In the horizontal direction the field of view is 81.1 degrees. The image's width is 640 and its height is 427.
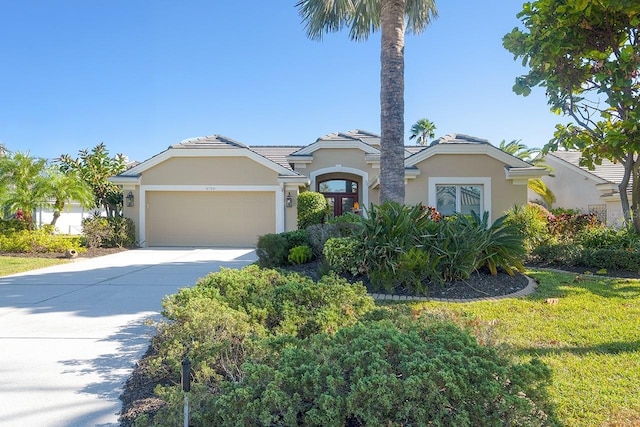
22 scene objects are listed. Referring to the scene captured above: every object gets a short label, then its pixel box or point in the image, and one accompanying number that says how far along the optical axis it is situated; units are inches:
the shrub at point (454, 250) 257.3
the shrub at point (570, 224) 441.4
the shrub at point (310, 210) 615.8
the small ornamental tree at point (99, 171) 637.9
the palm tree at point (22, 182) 548.7
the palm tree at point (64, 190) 563.2
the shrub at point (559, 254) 354.6
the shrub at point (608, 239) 349.7
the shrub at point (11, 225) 571.5
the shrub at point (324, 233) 333.7
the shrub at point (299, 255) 334.0
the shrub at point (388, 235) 254.7
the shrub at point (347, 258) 267.3
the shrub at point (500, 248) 273.5
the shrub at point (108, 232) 566.6
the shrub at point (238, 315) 116.4
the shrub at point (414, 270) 246.2
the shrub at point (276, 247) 338.5
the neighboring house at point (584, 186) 722.8
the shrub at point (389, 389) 78.8
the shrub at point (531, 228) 393.7
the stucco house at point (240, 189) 588.1
